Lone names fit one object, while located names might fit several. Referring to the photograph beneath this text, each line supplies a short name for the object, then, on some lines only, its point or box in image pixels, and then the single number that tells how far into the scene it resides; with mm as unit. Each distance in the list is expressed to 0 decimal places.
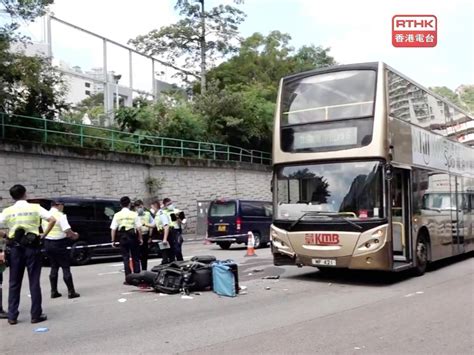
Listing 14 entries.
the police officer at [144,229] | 12352
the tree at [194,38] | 36781
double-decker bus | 10312
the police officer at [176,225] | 12773
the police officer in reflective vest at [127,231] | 11094
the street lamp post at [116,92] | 32681
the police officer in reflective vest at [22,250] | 7547
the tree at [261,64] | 40406
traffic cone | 17484
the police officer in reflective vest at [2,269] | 7832
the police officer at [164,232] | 12352
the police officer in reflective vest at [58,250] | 9328
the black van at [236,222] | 20406
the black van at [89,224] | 15406
